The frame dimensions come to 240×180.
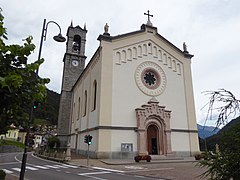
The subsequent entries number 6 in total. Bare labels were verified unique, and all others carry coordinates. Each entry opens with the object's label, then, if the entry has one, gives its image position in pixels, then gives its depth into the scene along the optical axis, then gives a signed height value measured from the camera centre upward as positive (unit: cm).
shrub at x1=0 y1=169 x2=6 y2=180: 784 -106
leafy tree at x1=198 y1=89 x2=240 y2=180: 248 -8
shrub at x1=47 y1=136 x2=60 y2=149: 3491 +57
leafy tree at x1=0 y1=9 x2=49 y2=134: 475 +151
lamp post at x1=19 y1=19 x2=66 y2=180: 755 +434
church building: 2095 +528
